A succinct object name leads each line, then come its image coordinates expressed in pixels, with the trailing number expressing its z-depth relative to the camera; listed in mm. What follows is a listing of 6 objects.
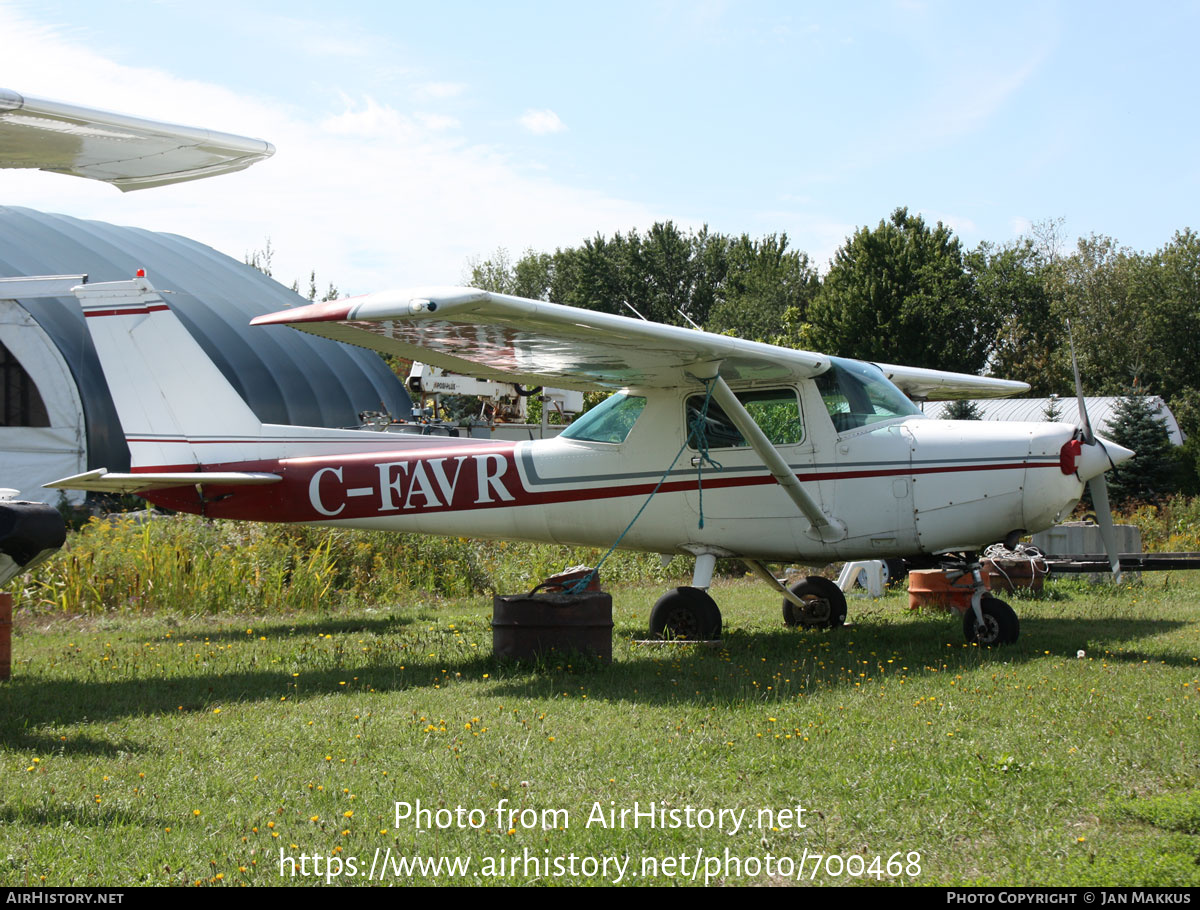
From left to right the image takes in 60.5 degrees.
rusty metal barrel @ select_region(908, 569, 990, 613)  10867
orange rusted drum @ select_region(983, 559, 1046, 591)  11938
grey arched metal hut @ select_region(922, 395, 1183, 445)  31750
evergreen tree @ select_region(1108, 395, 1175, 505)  21438
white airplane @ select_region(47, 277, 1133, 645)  8281
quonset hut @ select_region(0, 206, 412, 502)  18531
